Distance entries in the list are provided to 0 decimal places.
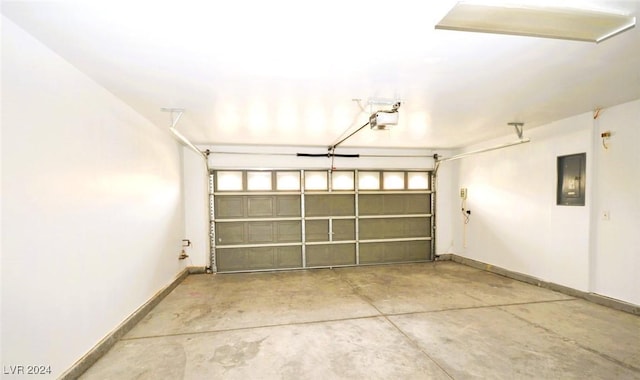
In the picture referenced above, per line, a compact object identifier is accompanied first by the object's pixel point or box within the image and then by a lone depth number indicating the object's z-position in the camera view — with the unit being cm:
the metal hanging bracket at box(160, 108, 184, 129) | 316
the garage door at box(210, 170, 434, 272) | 530
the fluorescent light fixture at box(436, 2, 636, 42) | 139
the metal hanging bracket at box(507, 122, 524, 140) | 400
